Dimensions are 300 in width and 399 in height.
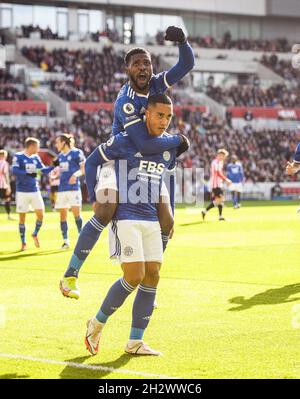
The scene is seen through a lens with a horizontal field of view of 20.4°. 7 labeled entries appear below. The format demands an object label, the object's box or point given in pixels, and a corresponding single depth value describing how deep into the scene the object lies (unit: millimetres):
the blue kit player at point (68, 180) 18609
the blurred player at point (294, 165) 12883
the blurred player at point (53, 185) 19264
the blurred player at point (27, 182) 18406
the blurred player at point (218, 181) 28234
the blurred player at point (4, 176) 30936
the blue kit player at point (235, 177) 37062
